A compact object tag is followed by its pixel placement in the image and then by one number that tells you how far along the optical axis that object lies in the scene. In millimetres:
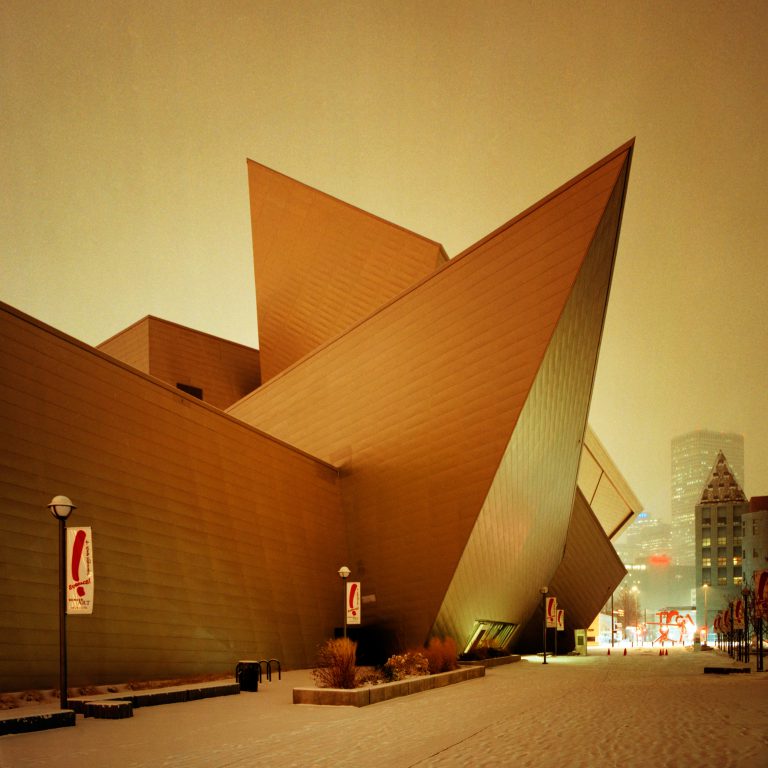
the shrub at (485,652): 26783
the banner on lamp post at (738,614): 34012
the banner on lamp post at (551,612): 33175
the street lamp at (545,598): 30672
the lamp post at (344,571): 19375
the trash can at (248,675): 15828
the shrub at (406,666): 16312
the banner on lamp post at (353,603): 19844
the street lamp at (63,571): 10750
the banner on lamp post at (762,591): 19995
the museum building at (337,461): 14859
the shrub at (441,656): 19000
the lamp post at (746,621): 32422
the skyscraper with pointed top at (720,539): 119625
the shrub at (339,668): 13898
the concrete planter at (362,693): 12875
